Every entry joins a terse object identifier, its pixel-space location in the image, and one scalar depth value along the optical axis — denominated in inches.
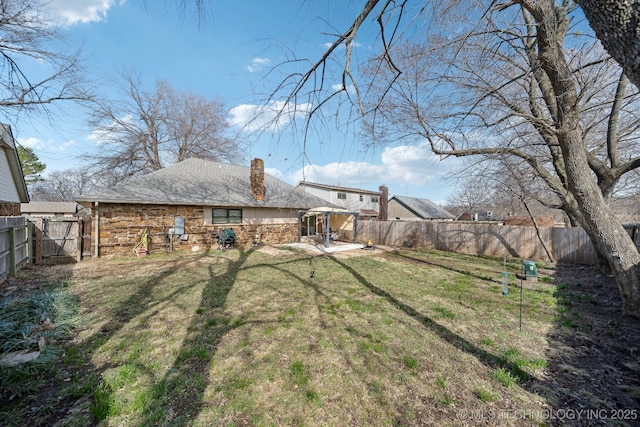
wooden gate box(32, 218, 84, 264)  327.0
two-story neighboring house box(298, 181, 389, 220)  1119.0
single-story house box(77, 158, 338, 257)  380.2
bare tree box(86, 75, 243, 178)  708.0
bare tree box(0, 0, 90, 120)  260.7
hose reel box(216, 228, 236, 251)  458.6
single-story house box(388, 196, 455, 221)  1320.1
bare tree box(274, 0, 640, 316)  117.1
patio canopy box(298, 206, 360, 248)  498.5
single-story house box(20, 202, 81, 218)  908.0
